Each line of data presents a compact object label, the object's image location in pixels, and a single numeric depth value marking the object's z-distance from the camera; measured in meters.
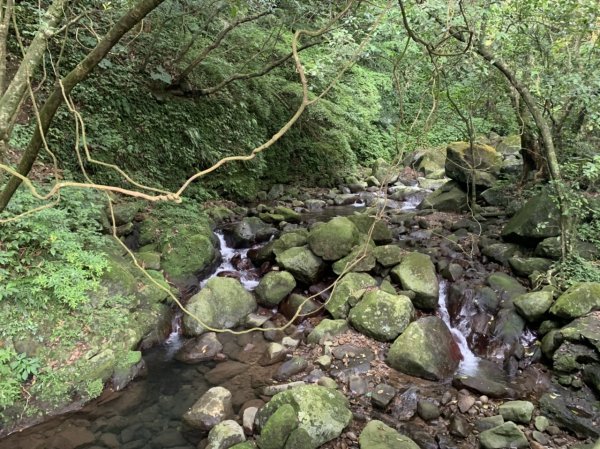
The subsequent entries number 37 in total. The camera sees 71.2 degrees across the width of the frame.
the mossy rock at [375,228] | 8.37
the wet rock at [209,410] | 4.66
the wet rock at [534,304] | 5.84
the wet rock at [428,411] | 4.74
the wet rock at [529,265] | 6.68
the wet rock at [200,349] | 5.93
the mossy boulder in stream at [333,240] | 7.55
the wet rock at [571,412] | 4.51
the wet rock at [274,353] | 5.86
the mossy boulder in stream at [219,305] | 6.46
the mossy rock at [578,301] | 5.42
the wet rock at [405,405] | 4.79
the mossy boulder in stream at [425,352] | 5.43
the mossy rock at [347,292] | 6.64
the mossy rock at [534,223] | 7.02
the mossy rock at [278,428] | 4.14
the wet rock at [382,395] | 4.90
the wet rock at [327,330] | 6.17
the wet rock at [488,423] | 4.54
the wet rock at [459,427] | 4.49
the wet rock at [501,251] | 7.50
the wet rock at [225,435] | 4.30
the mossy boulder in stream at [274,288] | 7.12
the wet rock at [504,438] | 4.25
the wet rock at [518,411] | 4.60
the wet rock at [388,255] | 7.34
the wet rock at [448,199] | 10.73
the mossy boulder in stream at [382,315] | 6.04
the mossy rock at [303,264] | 7.43
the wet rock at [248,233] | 9.16
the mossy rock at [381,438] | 4.11
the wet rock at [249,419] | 4.52
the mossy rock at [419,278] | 6.66
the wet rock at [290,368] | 5.49
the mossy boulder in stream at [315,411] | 4.27
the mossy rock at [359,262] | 7.29
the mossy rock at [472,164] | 10.94
